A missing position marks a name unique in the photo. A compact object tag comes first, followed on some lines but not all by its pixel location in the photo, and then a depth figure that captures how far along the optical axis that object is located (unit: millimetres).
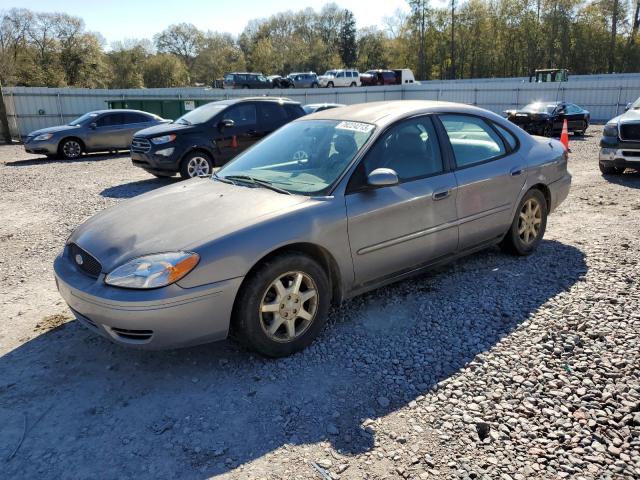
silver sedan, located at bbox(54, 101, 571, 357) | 3086
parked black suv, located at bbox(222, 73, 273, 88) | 41594
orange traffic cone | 11609
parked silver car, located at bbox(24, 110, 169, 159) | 14664
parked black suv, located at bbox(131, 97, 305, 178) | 10289
